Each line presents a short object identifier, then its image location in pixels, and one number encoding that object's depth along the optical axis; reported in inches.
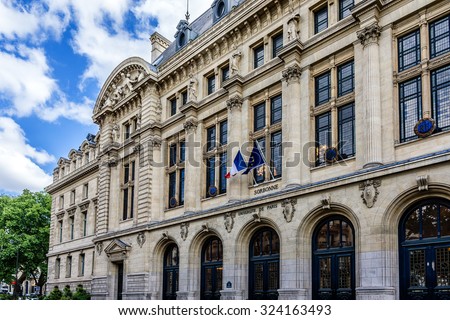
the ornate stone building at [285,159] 866.8
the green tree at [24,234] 2503.7
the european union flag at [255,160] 1113.1
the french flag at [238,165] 1132.5
